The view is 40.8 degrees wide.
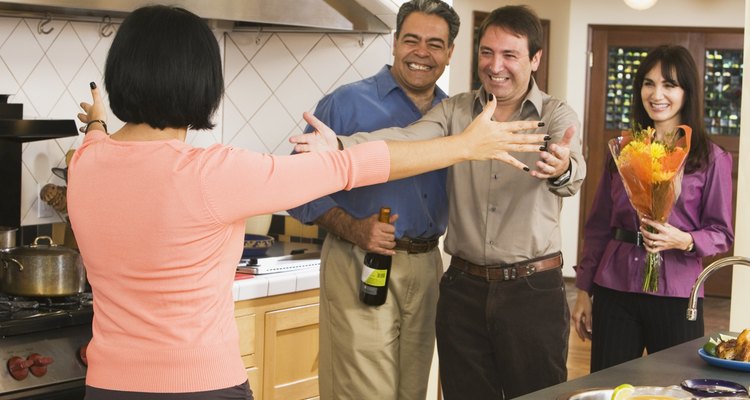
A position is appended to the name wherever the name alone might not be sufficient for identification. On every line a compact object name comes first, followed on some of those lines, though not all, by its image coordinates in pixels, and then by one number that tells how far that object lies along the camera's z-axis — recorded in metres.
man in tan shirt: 2.98
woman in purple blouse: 3.27
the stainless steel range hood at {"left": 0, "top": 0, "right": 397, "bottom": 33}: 3.55
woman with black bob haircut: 1.88
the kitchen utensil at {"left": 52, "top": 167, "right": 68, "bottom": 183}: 3.78
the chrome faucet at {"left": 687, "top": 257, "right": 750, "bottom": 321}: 2.24
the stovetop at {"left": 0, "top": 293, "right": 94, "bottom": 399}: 2.95
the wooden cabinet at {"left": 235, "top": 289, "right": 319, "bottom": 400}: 3.59
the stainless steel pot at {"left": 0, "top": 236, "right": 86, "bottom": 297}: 3.12
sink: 2.04
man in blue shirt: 3.19
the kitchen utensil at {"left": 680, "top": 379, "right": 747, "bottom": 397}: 2.11
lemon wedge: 1.98
